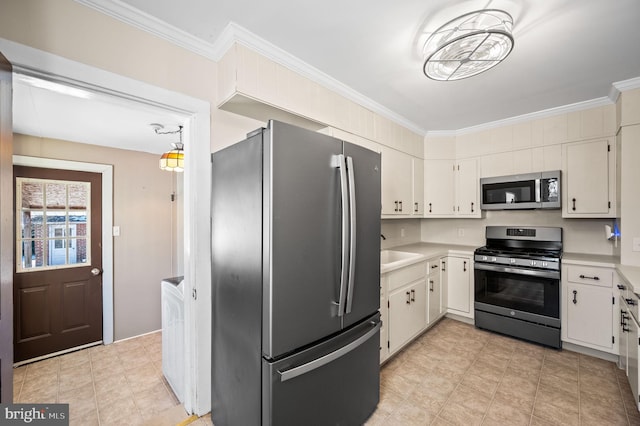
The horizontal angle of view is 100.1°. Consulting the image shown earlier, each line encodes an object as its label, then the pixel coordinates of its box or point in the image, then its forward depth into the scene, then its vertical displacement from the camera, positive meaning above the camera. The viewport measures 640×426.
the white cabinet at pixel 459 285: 3.28 -0.92
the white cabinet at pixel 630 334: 1.71 -0.87
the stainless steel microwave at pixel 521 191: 2.91 +0.23
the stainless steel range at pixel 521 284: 2.68 -0.78
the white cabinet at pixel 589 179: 2.64 +0.33
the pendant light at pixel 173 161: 2.54 +0.49
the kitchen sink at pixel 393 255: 3.19 -0.54
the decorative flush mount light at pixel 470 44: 1.47 +0.98
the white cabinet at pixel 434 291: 3.05 -0.95
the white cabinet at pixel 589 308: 2.45 -0.91
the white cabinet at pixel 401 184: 2.96 +0.34
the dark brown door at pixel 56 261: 2.66 -0.52
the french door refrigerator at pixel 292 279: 1.24 -0.35
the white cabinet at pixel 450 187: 3.54 +0.33
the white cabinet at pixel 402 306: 2.33 -0.91
